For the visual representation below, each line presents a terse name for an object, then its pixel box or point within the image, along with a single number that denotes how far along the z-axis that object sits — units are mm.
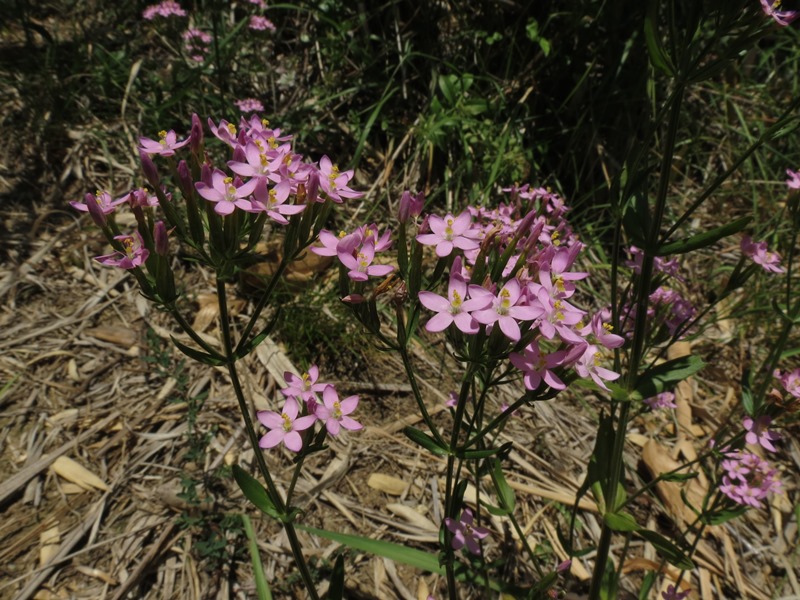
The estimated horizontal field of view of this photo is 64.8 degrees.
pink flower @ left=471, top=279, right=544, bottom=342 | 116
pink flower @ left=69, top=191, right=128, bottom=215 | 141
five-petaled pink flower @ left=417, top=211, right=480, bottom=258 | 136
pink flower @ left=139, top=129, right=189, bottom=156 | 146
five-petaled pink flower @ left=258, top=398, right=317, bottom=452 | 134
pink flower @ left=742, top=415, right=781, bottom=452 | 188
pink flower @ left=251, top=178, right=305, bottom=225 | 130
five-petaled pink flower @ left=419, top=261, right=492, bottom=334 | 120
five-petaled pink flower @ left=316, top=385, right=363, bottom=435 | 138
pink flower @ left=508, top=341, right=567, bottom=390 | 121
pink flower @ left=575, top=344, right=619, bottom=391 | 130
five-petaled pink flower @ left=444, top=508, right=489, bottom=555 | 157
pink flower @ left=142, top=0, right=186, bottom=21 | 314
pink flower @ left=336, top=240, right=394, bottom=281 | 129
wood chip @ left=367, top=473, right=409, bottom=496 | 234
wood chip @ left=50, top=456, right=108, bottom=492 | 216
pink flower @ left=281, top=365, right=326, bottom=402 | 141
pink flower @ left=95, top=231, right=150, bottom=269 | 126
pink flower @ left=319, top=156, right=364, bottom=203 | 143
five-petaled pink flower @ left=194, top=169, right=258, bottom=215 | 126
